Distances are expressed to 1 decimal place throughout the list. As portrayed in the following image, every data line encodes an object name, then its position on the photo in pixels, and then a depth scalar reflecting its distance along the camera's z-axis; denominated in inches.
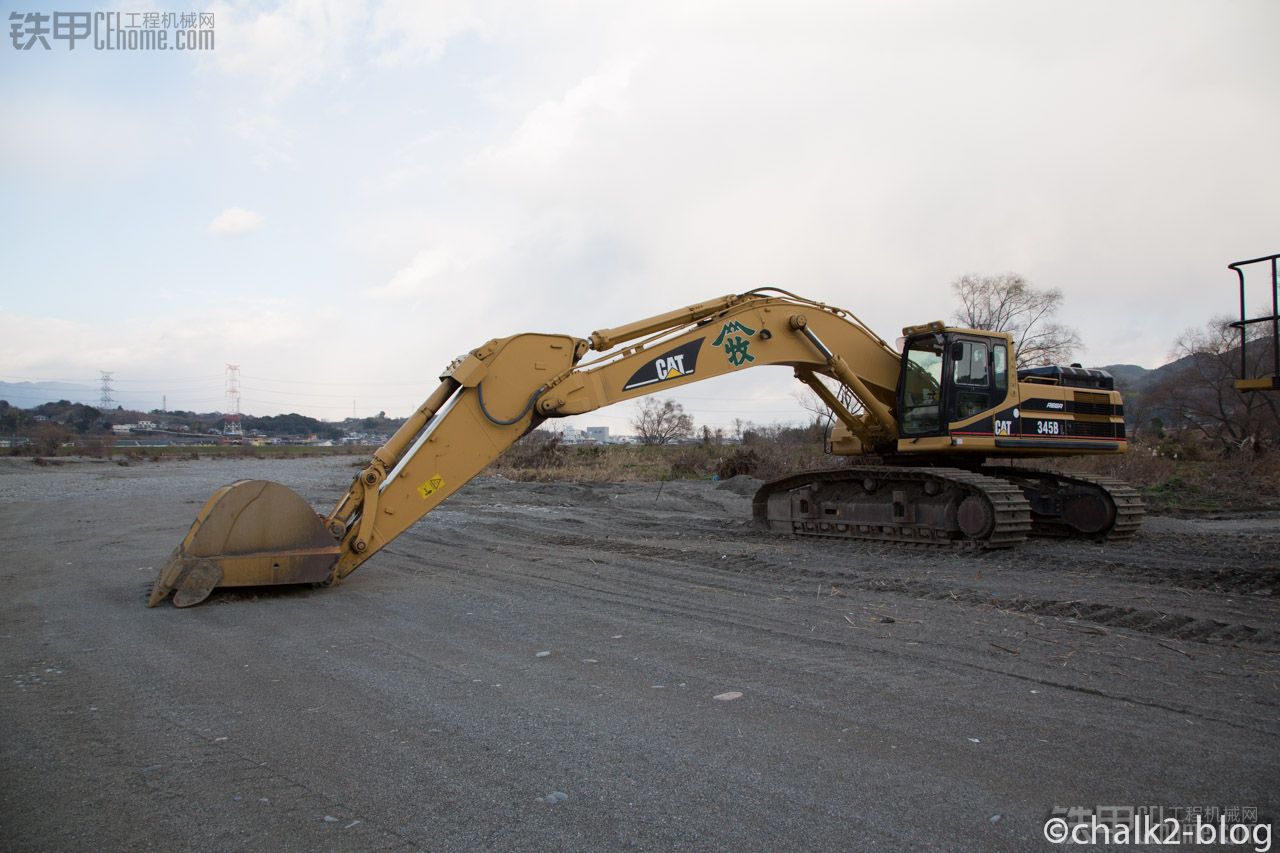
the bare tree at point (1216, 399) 1220.2
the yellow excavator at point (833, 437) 287.1
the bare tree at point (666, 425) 1897.5
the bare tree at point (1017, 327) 1482.5
